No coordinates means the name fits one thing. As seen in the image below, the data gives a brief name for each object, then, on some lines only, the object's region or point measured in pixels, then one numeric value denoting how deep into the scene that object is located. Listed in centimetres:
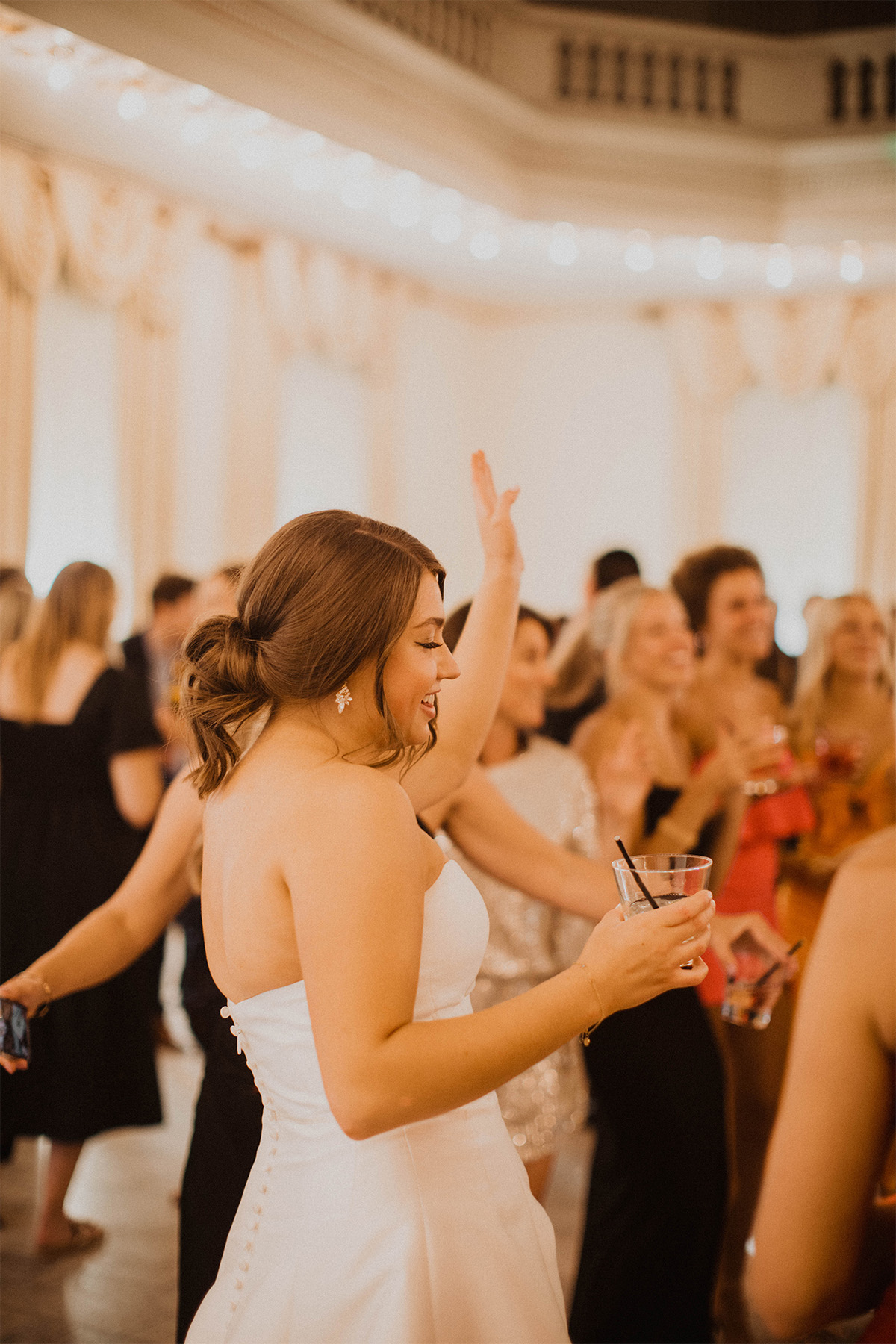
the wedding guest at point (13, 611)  430
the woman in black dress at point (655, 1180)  250
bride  123
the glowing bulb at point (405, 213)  716
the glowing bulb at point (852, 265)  788
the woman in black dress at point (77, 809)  327
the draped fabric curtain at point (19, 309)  618
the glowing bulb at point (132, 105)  579
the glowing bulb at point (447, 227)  741
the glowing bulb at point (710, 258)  779
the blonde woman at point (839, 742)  353
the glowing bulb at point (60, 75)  544
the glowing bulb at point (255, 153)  639
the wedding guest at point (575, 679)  391
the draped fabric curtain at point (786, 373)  863
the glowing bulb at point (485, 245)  777
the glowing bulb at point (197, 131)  613
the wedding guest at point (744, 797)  297
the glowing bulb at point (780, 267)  789
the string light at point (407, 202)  549
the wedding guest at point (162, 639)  507
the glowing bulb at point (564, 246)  766
